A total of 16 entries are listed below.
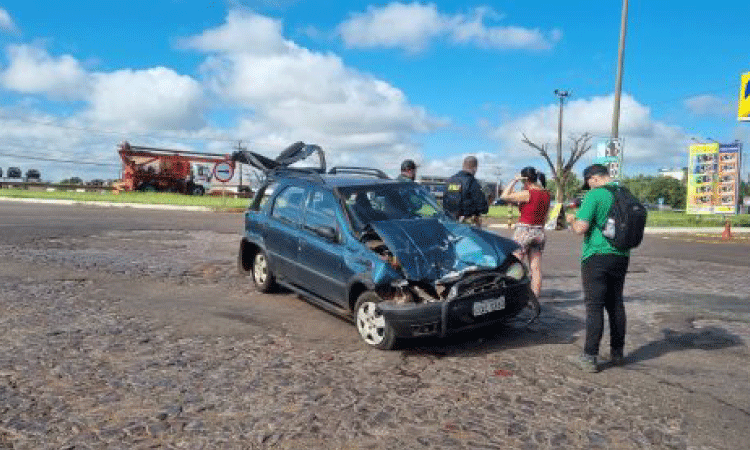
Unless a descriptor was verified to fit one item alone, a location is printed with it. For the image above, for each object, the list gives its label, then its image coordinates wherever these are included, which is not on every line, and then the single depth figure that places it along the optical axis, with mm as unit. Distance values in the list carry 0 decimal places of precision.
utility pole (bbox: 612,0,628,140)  21094
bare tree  53844
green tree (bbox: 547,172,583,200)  99025
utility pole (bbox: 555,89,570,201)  53594
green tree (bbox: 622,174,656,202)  127388
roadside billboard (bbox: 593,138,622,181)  18188
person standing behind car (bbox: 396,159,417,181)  8605
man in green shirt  4887
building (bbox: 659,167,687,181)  172888
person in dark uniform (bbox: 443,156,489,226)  7547
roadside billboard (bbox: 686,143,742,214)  28050
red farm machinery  38562
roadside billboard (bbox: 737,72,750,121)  25719
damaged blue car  5375
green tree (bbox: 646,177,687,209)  127562
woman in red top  7047
